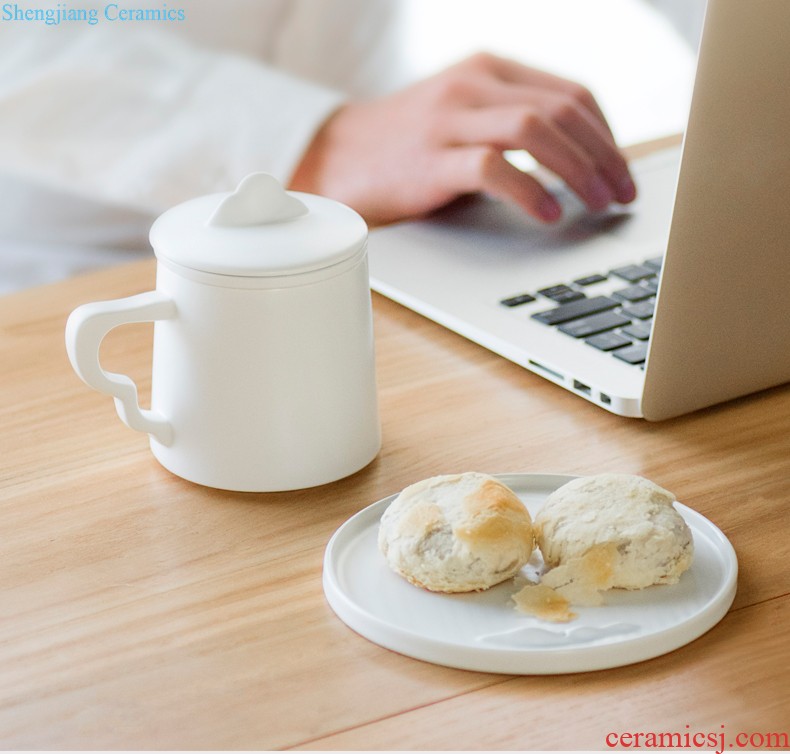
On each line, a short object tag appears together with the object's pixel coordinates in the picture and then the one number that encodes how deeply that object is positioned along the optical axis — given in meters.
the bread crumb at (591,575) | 0.88
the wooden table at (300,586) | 0.85
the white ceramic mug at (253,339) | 0.94
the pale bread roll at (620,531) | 0.89
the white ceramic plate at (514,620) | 0.86
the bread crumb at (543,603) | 0.88
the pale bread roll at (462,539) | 0.88
